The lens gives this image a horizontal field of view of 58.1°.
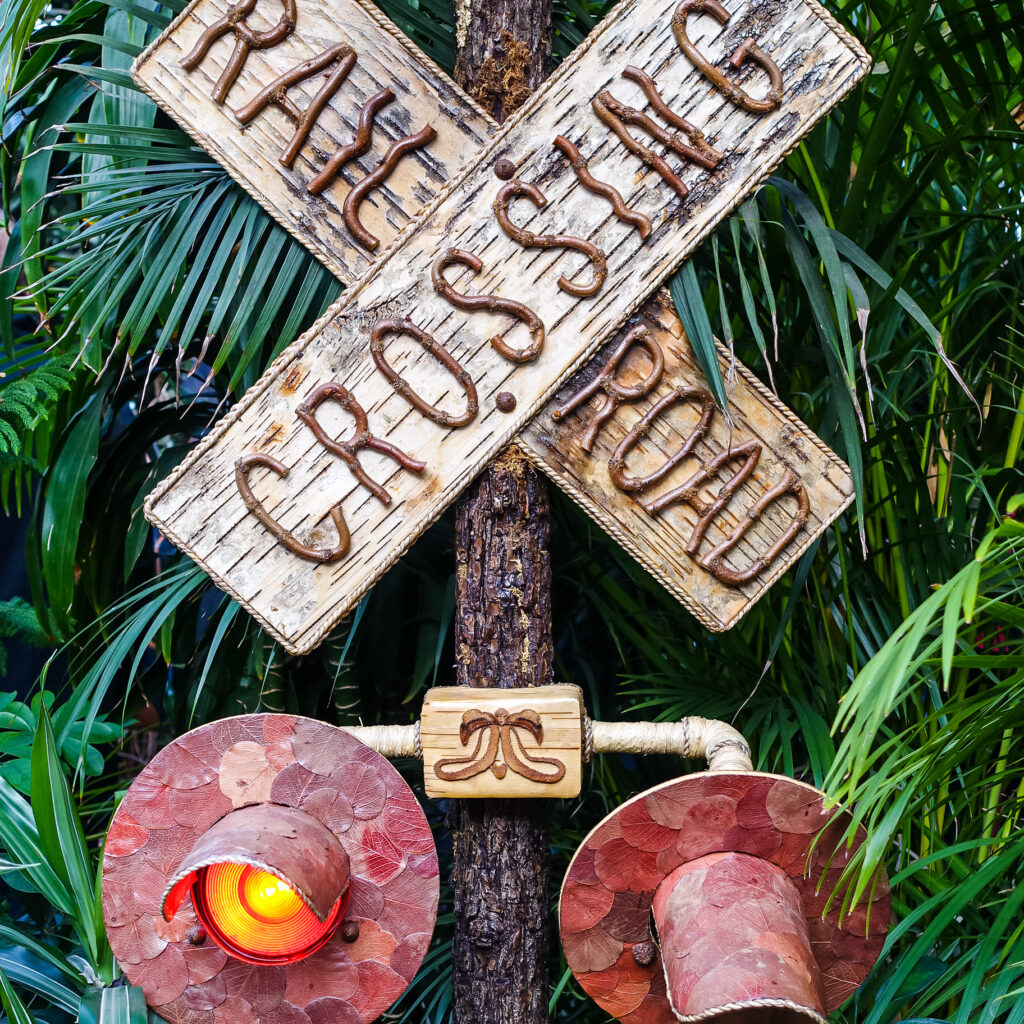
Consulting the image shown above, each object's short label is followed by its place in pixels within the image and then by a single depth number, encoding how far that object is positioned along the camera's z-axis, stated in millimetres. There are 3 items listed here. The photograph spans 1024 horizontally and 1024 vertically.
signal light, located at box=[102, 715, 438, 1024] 796
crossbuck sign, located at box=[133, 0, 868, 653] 848
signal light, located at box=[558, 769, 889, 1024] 699
